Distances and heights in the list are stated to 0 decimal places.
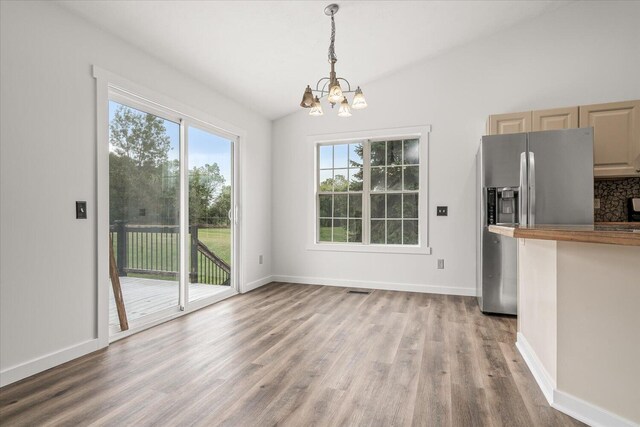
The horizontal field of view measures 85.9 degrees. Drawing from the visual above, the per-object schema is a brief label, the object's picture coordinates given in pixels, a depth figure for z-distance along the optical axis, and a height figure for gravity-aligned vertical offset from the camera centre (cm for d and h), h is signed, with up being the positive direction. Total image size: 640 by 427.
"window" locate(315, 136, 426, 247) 475 +31
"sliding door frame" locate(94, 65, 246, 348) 268 +36
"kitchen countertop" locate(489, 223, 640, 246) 134 -9
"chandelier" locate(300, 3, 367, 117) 250 +87
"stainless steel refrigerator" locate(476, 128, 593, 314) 325 +23
